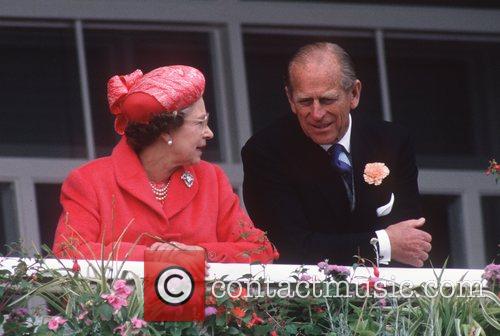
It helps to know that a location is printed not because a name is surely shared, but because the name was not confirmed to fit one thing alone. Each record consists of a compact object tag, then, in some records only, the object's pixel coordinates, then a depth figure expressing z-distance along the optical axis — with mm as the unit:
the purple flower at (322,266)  11891
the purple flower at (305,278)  11828
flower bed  11148
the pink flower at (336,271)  11867
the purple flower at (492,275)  11969
